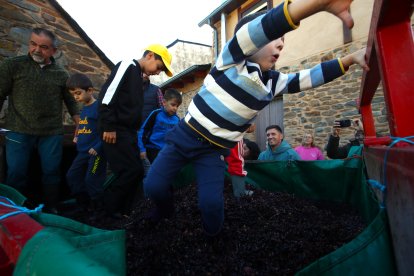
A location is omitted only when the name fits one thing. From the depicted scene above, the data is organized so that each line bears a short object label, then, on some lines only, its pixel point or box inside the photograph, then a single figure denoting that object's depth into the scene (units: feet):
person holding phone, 12.56
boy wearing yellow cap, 7.05
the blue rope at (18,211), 2.01
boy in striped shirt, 4.64
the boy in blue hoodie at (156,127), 10.21
